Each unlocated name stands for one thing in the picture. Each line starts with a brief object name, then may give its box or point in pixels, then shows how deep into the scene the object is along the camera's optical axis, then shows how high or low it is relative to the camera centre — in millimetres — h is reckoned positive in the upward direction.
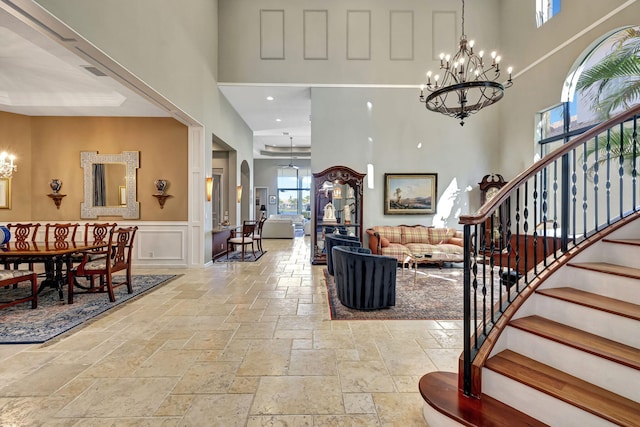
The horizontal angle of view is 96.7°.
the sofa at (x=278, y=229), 11188 -712
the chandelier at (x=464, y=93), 3382 +1513
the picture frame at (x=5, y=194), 5469 +311
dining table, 3334 -509
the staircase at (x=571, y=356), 1424 -822
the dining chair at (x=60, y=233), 4029 -328
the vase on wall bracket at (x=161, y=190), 5766 +411
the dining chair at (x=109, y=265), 3727 -748
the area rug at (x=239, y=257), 6680 -1141
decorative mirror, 5801 +531
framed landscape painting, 6738 +434
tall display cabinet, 6418 +166
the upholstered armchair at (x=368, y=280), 3465 -854
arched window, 3523 +1776
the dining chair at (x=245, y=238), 6761 -665
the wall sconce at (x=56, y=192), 5596 +362
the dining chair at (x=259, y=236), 7743 -705
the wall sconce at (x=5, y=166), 4633 +725
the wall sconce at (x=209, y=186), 6031 +527
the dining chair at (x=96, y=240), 4023 -422
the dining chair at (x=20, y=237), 3565 -362
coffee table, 4758 -783
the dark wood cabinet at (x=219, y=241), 6566 -744
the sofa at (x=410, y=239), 5926 -625
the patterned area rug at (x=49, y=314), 2781 -1208
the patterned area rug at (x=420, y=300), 3352 -1218
